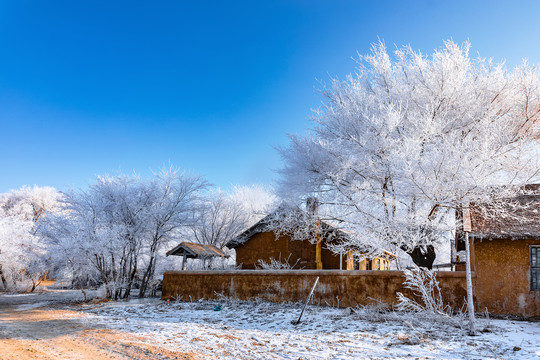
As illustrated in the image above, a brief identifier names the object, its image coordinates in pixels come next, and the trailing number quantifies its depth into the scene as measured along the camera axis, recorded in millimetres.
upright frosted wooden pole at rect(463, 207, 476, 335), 8780
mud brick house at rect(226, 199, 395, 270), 20547
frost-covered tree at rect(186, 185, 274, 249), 39406
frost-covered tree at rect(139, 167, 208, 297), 21516
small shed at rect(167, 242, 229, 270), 22844
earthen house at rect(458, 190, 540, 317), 11375
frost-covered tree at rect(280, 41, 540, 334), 12516
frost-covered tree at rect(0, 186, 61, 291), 27095
